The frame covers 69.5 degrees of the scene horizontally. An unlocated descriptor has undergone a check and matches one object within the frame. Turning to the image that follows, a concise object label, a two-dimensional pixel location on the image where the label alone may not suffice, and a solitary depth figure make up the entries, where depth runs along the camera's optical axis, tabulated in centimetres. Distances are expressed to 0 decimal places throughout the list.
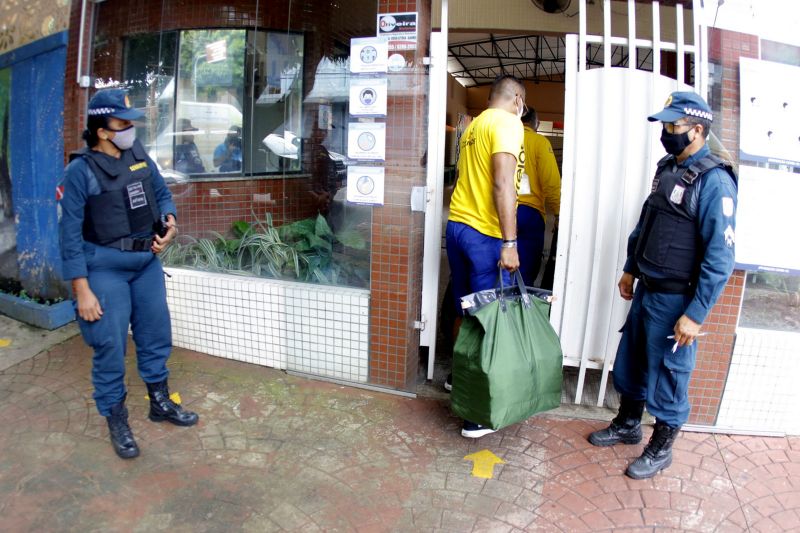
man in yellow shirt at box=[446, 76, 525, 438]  304
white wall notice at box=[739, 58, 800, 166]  322
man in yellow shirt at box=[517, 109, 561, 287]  402
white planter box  392
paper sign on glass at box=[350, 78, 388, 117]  361
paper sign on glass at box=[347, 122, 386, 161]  366
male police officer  267
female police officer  293
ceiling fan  523
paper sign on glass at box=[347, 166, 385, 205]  370
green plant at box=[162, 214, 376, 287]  405
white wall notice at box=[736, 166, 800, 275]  322
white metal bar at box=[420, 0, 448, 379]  355
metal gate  332
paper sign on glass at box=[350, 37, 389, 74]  359
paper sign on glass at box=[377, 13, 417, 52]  351
